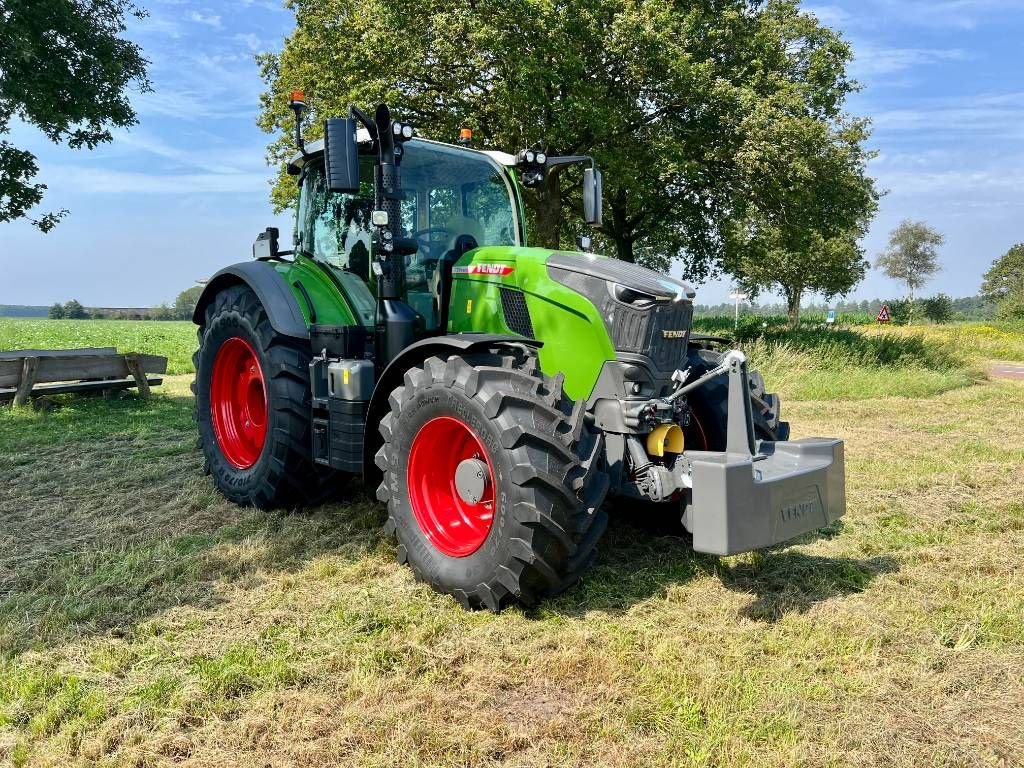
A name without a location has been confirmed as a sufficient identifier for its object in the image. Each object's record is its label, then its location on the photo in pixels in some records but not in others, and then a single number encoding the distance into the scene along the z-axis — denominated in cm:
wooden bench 999
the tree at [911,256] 6412
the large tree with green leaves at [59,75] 1014
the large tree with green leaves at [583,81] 1399
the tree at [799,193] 1479
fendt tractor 332
